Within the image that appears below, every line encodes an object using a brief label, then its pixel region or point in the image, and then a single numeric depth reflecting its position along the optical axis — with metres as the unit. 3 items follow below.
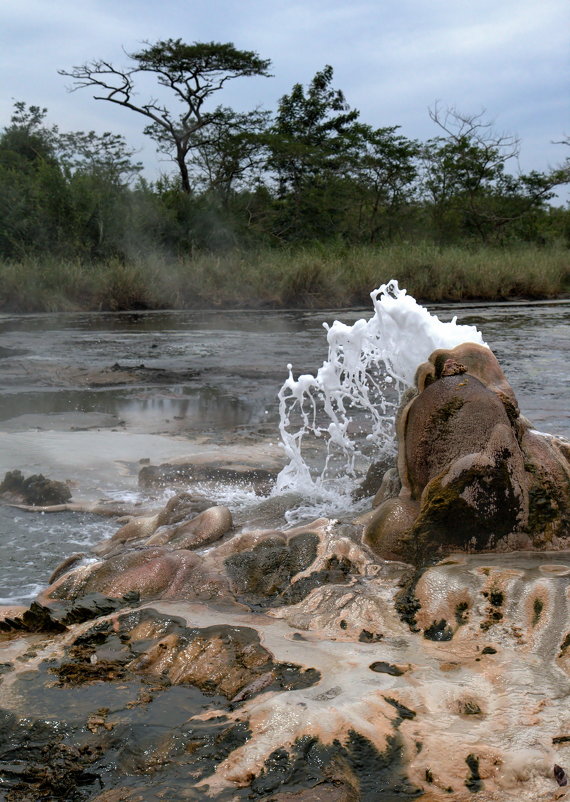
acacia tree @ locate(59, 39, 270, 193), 25.28
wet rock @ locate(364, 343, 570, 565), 2.92
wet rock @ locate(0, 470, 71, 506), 4.30
